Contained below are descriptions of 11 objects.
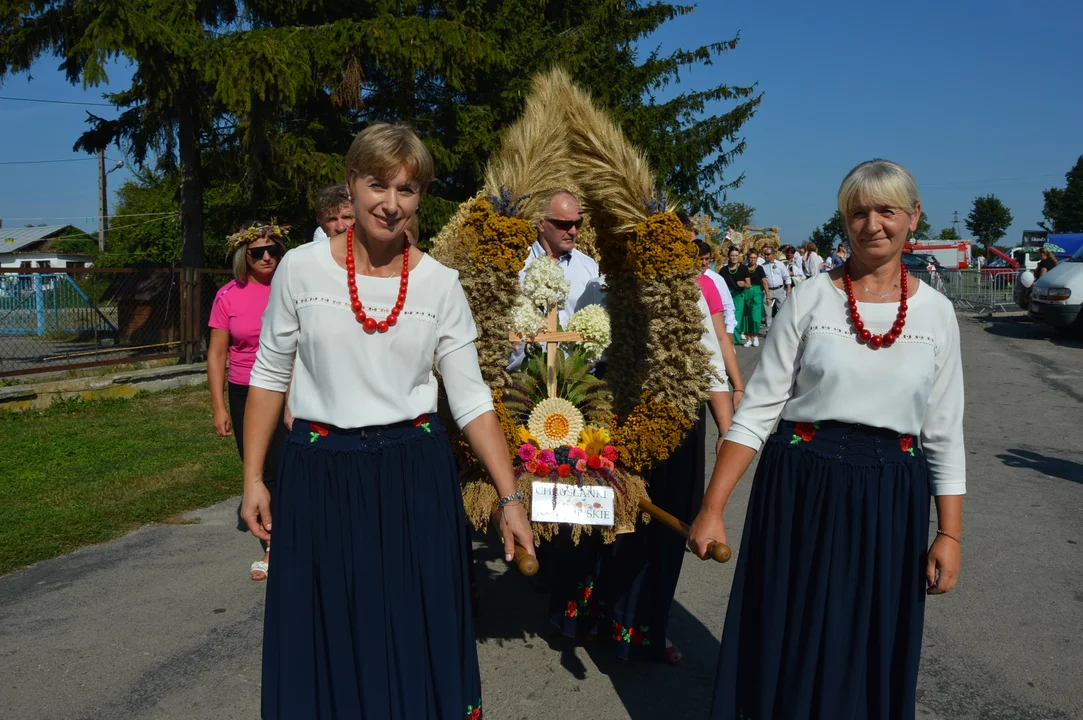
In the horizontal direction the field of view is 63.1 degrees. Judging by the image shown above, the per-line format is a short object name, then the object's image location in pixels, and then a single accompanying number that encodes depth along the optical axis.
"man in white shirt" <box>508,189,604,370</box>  4.14
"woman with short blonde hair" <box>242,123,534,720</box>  2.58
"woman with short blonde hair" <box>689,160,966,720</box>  2.67
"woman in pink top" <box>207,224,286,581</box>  4.98
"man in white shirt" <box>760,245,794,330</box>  19.44
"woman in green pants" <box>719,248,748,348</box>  16.45
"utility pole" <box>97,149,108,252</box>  45.25
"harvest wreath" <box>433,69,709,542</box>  3.75
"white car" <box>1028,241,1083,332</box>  16.97
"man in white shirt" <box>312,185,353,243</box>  4.69
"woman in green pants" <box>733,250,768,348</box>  17.12
